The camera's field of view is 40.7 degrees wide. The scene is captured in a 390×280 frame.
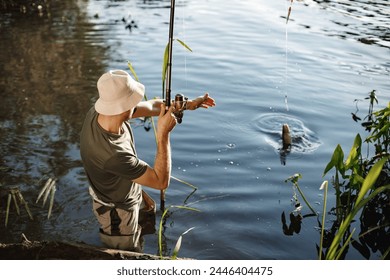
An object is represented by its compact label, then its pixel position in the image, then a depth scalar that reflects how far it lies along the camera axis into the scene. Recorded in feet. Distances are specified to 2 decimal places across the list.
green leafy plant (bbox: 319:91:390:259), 13.79
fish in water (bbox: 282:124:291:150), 21.57
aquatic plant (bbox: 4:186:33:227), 17.79
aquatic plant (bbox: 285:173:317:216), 15.61
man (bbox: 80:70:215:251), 10.75
